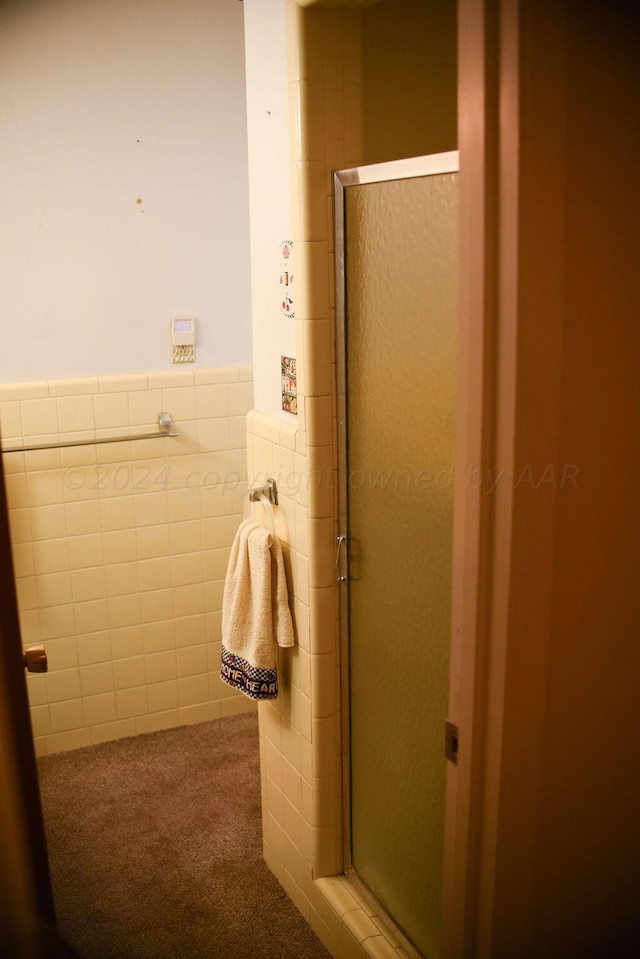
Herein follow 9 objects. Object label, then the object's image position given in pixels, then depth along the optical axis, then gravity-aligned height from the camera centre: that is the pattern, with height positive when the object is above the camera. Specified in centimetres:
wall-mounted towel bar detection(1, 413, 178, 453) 296 -48
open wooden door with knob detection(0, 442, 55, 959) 75 -44
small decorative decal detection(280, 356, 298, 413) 209 -21
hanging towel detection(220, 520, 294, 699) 217 -77
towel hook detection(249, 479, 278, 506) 223 -49
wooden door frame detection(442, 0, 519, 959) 103 -19
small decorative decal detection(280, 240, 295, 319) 205 +3
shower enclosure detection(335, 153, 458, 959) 167 -45
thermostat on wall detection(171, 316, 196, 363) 311 -15
